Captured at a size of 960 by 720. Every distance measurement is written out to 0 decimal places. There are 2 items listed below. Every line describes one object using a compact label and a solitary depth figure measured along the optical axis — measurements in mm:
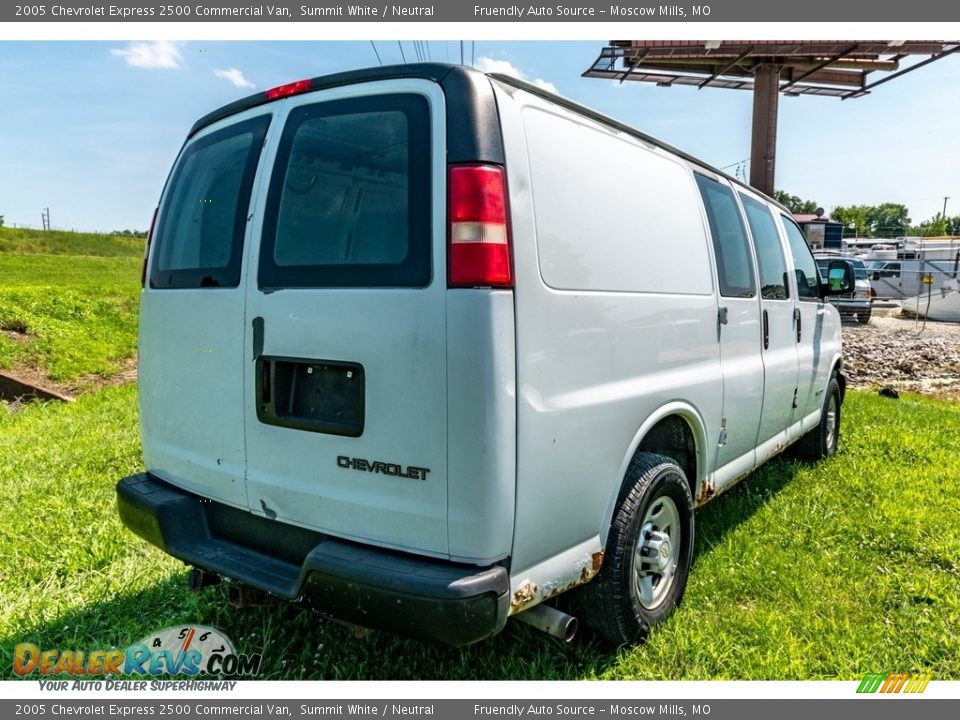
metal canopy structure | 26578
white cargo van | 2090
